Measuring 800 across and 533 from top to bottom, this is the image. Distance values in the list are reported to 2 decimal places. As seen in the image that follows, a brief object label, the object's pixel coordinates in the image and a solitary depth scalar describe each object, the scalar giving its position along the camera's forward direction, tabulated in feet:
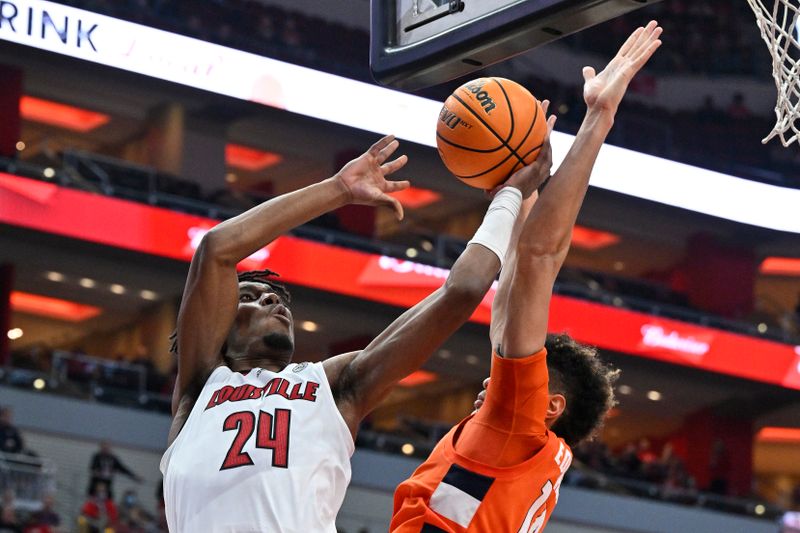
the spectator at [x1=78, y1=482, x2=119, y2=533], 41.73
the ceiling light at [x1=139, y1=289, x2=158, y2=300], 69.00
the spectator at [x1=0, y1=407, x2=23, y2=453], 43.83
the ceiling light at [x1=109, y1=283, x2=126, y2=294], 68.95
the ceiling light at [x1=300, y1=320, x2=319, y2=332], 72.13
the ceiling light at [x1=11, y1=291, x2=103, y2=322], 74.02
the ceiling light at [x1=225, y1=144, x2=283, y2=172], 75.51
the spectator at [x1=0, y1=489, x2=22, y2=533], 37.93
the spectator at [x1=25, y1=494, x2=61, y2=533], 39.63
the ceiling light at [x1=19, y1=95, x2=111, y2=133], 70.49
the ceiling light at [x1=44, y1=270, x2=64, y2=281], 67.92
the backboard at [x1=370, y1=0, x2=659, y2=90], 11.52
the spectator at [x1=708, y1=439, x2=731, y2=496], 73.11
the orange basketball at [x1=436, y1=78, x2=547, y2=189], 11.75
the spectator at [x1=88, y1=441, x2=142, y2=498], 44.73
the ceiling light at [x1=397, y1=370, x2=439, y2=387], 80.76
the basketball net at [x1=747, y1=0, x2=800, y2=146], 13.83
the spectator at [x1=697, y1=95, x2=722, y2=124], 78.02
